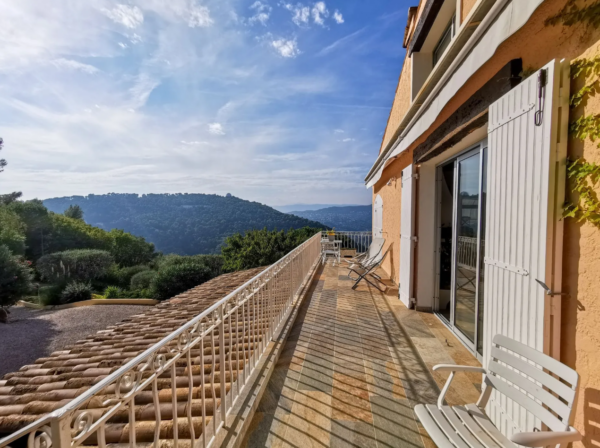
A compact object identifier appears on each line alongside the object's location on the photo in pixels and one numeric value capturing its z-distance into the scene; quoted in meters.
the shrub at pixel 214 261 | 21.38
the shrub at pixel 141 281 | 18.47
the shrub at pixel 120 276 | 21.36
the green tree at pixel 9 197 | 30.19
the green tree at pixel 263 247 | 17.61
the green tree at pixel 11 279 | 12.98
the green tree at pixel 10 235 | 18.88
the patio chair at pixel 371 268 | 6.18
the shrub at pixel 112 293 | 15.69
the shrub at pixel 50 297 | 14.30
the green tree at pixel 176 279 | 14.13
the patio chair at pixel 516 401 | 1.28
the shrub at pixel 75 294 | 14.45
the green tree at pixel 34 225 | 26.56
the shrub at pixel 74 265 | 20.16
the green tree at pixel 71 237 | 27.84
